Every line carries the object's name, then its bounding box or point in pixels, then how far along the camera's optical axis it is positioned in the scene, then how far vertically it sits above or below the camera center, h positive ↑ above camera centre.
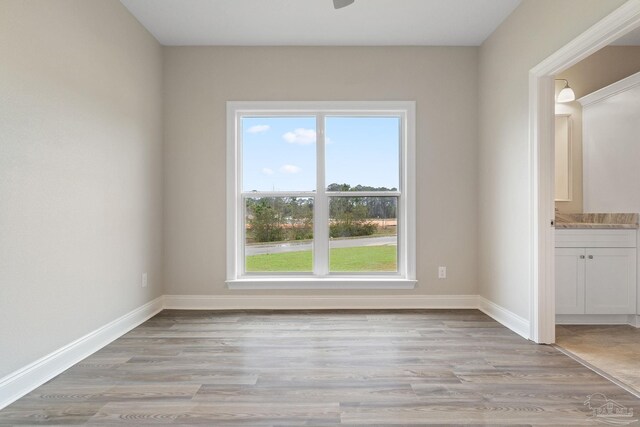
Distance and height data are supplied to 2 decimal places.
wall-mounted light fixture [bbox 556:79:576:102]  3.74 +1.18
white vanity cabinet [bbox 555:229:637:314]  3.33 -0.52
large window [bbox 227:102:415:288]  4.03 +0.20
